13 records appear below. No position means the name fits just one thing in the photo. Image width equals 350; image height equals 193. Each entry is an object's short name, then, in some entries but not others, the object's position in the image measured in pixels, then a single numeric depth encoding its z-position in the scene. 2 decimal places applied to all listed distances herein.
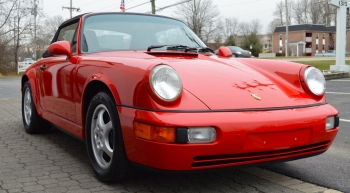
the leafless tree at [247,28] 90.65
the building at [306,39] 77.62
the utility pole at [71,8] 52.72
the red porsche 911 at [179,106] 2.29
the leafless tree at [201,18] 54.31
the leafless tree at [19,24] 34.28
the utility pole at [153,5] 32.88
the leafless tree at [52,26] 52.00
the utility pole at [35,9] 34.80
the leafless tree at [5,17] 33.61
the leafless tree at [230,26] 87.12
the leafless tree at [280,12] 80.75
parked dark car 26.62
